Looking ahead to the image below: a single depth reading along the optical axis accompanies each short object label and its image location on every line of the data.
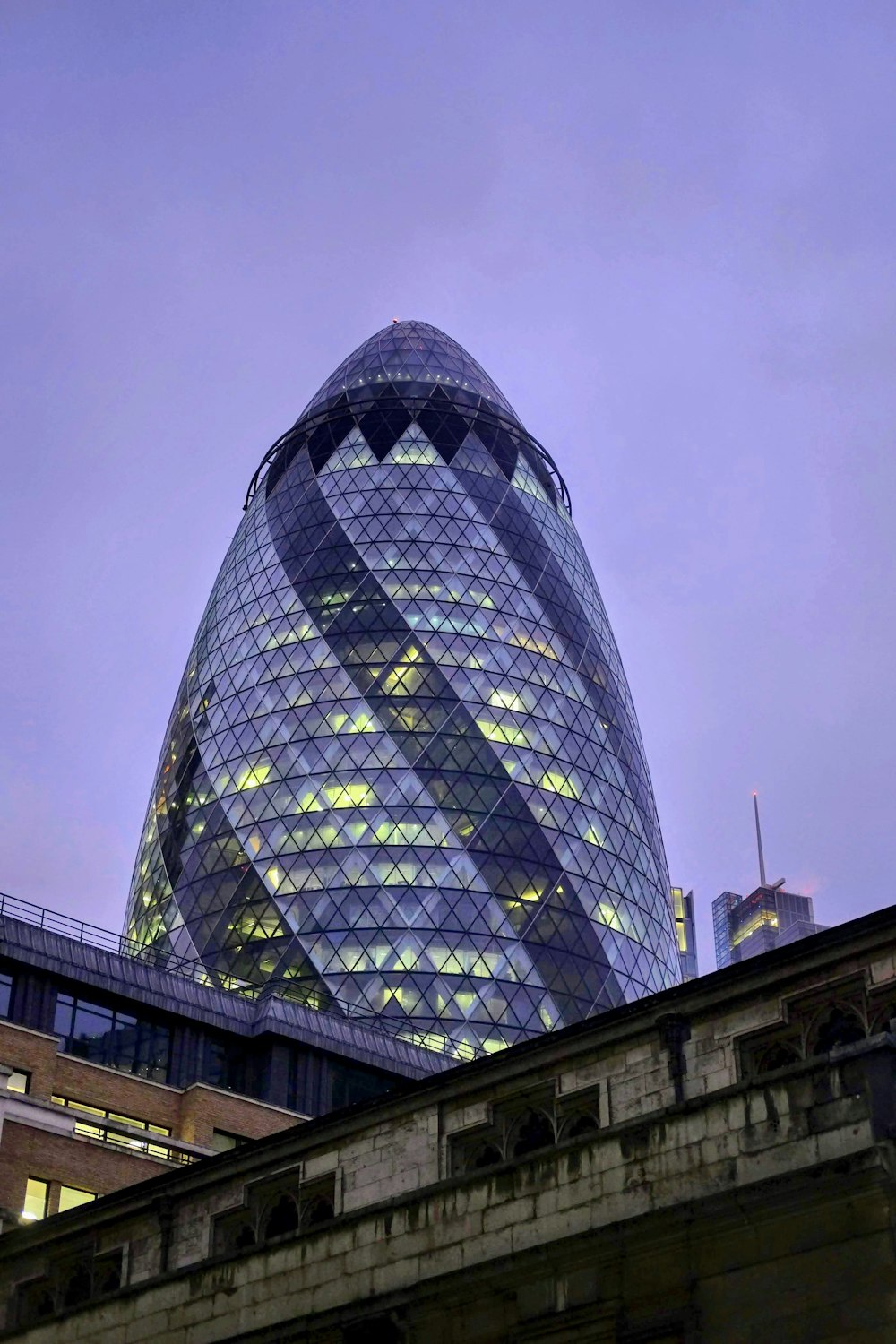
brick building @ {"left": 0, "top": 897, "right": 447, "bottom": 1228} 46.16
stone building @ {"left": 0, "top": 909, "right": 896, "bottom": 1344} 21.75
